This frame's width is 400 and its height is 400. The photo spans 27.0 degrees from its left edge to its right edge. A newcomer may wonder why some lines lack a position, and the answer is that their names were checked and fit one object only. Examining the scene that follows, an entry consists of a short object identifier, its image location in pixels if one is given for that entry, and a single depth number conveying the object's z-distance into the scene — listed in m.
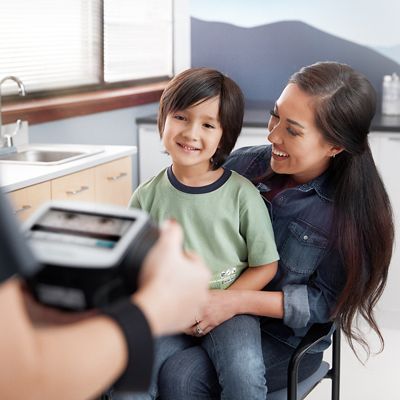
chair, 1.79
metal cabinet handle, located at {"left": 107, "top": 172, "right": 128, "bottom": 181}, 3.31
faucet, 3.19
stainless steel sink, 3.26
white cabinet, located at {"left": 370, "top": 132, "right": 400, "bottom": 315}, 3.80
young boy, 1.81
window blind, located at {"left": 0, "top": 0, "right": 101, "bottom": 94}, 3.56
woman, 1.86
